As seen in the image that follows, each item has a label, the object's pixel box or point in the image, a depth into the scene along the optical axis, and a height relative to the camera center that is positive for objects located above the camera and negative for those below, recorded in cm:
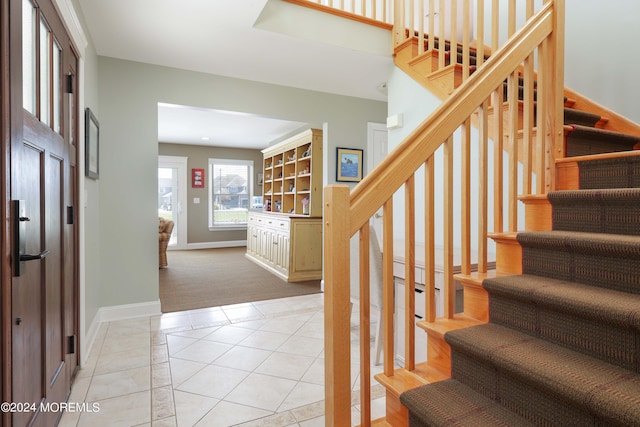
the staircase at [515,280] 106 -28
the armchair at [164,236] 557 -43
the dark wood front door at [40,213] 114 -2
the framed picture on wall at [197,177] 796 +74
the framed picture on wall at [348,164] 424 +55
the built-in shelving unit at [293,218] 488 -13
